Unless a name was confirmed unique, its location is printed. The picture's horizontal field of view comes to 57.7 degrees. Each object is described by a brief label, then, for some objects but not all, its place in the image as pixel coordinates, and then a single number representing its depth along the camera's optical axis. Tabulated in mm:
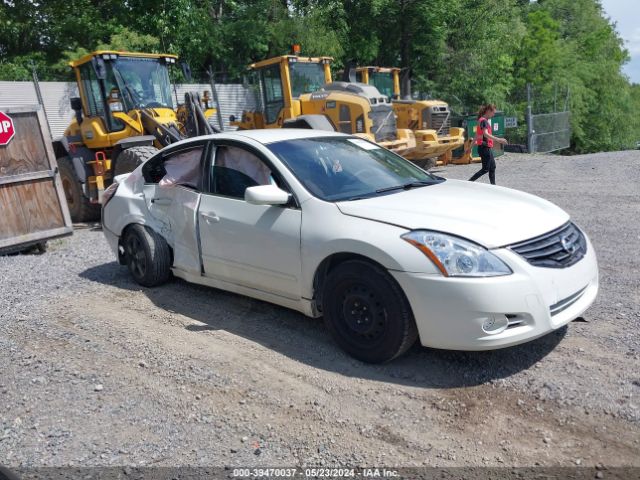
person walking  10664
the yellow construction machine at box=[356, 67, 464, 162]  15055
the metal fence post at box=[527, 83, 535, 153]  23302
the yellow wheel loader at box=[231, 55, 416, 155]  13492
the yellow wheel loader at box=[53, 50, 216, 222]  10453
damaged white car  3633
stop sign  7980
